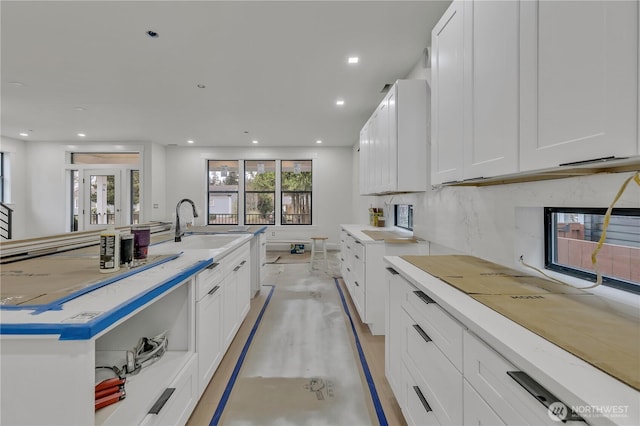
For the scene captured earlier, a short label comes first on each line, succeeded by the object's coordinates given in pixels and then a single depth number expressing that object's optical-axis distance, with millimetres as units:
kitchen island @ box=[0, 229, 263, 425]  815
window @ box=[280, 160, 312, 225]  7855
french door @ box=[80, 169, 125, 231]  7242
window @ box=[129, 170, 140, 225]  7289
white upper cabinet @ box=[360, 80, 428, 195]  2631
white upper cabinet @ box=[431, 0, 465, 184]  1518
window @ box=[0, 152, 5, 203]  6730
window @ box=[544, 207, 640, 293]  1092
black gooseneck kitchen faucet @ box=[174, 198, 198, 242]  2561
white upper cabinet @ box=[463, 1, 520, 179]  1102
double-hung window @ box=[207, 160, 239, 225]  7871
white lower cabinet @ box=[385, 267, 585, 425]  683
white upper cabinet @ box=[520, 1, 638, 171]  700
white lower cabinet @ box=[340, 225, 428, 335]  2670
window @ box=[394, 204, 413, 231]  3740
